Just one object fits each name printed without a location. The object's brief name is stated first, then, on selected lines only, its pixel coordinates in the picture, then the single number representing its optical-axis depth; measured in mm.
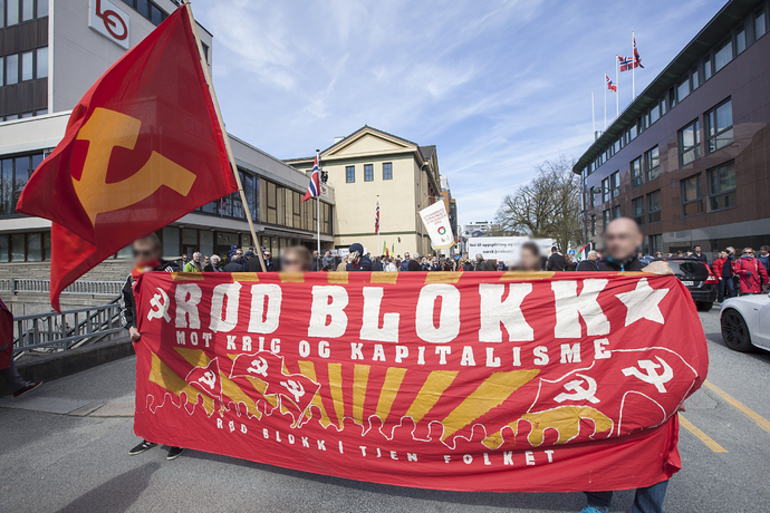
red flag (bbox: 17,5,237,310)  2773
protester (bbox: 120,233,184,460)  3348
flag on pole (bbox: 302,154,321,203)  16703
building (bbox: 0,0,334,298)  16344
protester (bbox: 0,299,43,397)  4516
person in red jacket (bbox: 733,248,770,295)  10336
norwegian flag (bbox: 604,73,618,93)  28006
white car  5602
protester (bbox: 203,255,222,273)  9344
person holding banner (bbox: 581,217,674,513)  2250
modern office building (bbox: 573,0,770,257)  15320
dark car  10391
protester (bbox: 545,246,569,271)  6680
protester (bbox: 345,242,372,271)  7344
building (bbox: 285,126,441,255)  35250
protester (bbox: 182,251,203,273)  10040
